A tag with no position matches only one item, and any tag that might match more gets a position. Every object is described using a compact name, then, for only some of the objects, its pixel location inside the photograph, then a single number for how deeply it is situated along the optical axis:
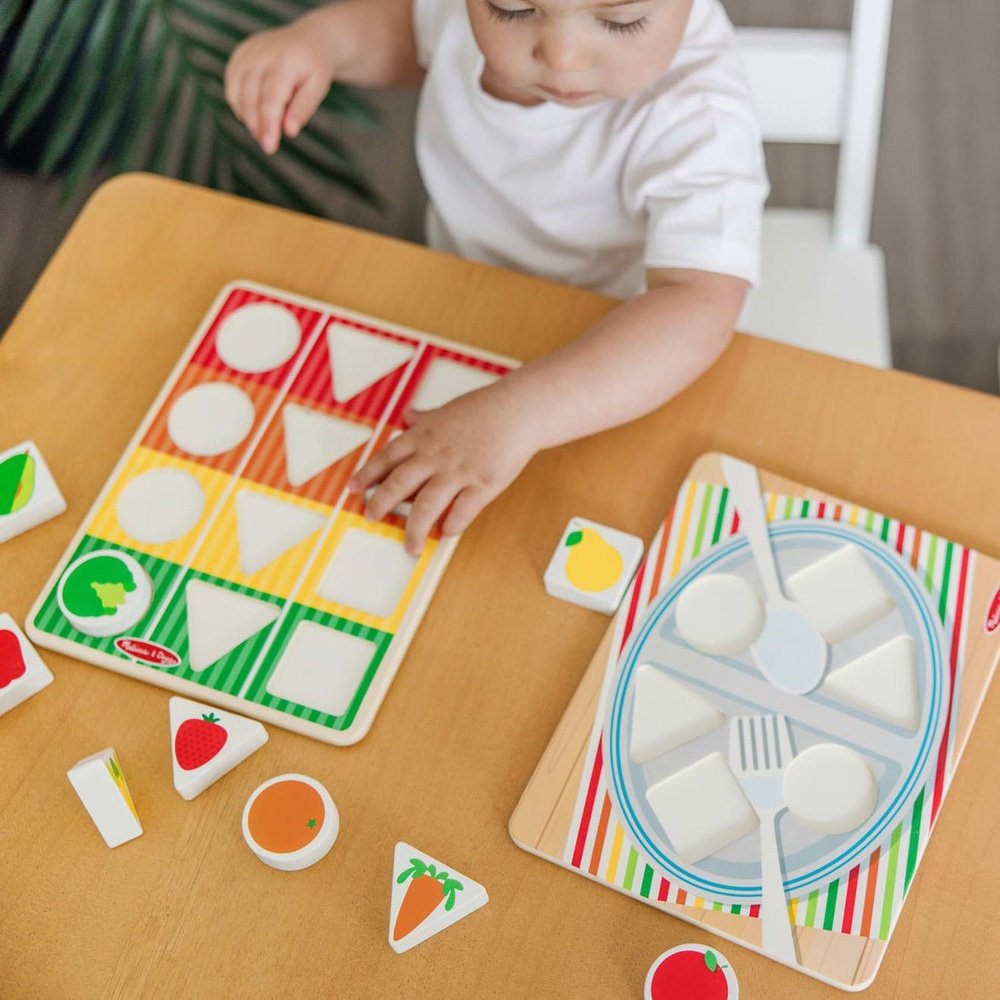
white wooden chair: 0.95
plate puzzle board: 0.58
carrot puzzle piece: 0.58
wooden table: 0.58
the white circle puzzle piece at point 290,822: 0.60
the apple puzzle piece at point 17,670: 0.64
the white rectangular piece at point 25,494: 0.70
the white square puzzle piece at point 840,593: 0.65
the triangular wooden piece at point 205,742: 0.62
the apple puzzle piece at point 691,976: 0.56
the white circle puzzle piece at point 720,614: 0.65
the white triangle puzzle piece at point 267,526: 0.69
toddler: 0.70
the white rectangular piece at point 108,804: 0.61
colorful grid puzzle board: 0.65
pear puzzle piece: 0.67
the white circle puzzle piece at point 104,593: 0.66
